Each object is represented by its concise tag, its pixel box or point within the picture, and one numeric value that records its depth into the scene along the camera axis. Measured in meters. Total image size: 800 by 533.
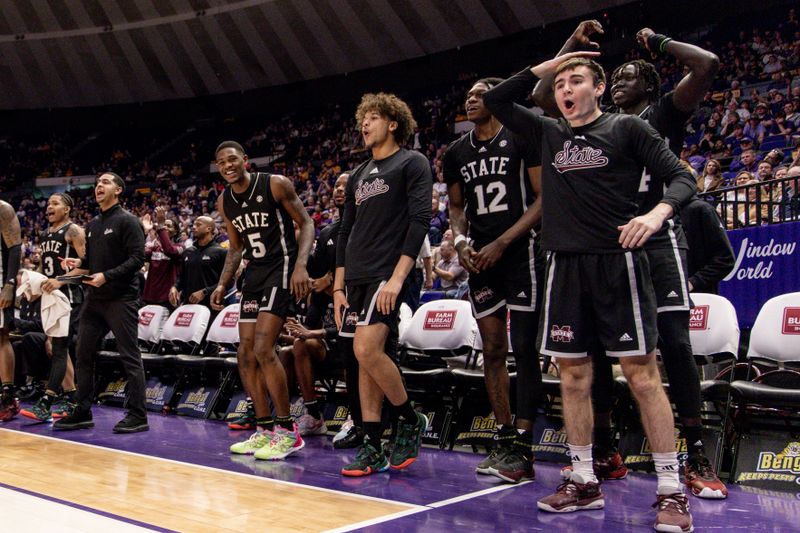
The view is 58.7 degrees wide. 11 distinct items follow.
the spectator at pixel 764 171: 8.24
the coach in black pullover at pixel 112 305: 5.59
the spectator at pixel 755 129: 11.73
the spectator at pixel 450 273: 7.52
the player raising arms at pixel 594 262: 2.90
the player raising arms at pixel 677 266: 3.26
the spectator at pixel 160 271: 8.78
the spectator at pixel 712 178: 7.94
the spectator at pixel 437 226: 10.10
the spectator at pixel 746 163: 9.66
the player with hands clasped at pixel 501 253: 3.69
